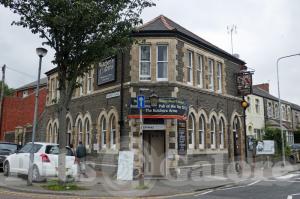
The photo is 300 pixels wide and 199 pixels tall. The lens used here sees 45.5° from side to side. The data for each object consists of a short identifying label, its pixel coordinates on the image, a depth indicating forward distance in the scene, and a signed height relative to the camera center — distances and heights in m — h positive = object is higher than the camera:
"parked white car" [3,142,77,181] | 14.84 -0.55
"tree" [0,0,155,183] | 13.19 +4.58
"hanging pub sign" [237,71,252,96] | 25.27 +4.74
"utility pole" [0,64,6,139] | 33.56 +6.93
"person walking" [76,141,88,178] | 18.89 -0.44
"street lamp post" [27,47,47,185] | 13.84 +1.33
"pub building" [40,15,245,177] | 19.34 +2.49
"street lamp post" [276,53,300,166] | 27.08 -0.16
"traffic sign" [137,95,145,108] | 15.18 +2.03
